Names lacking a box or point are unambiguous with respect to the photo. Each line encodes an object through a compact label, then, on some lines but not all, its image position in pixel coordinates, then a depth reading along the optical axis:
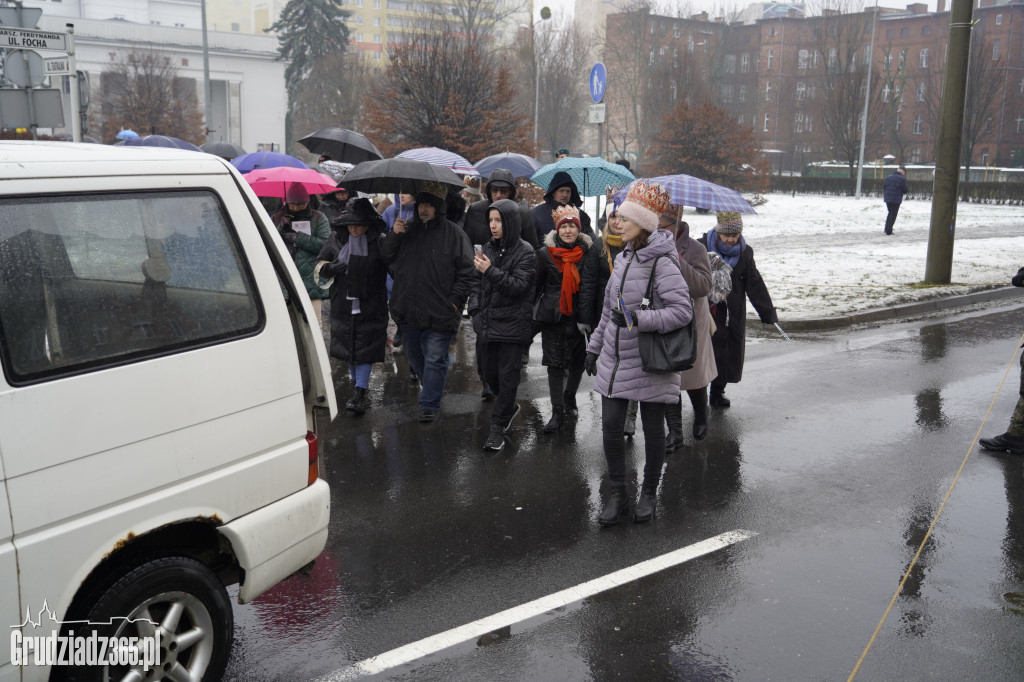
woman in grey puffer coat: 5.29
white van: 2.83
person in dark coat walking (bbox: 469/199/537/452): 6.83
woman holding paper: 8.80
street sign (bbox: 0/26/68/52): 10.24
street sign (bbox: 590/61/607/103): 12.94
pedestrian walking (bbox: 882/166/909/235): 23.28
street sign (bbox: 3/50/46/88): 10.45
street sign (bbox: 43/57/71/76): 16.34
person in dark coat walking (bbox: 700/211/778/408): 7.72
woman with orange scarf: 7.25
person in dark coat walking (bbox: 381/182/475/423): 7.18
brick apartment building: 51.50
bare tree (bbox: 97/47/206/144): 47.28
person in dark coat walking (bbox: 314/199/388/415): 7.55
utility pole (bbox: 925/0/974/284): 14.00
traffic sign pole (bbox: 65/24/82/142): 11.09
